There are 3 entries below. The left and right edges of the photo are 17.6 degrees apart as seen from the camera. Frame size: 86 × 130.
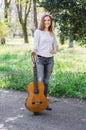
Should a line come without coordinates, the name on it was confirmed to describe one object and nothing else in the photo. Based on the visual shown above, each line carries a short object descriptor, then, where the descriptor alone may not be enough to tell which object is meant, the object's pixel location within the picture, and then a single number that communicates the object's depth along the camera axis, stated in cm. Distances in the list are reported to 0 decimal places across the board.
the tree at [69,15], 772
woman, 545
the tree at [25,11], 2753
